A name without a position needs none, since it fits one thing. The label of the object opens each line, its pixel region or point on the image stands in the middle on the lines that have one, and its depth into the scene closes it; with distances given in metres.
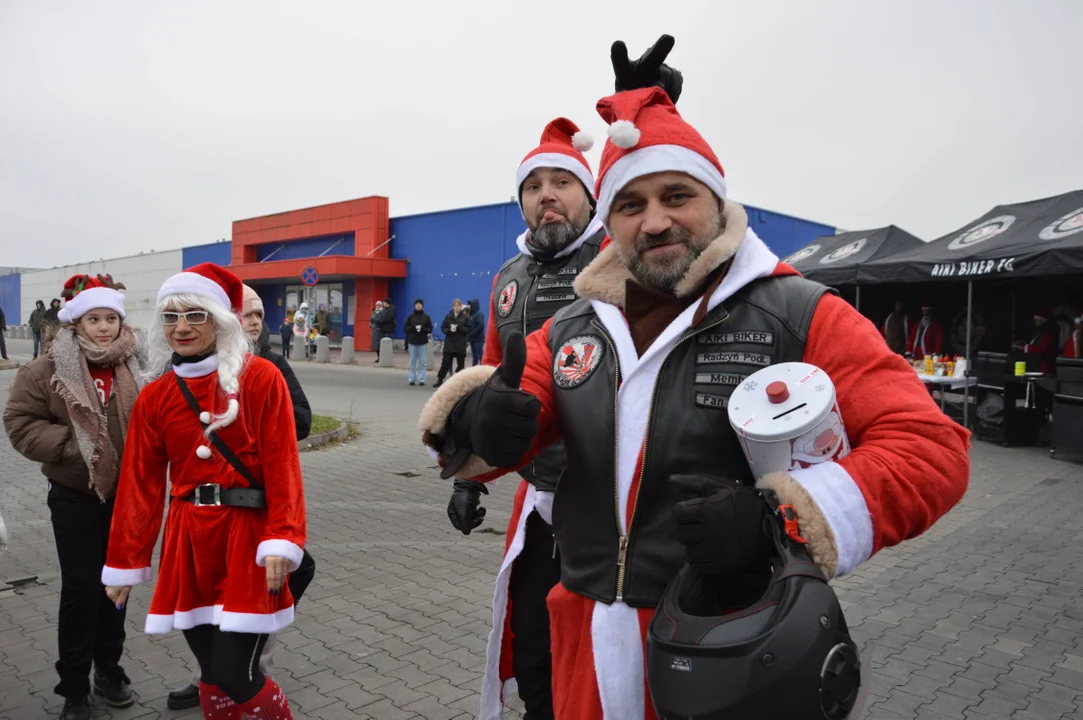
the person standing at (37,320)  21.64
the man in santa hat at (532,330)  2.88
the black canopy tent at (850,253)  13.34
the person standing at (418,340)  17.03
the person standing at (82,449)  3.41
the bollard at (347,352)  24.19
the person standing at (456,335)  16.05
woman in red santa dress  2.71
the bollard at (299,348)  25.34
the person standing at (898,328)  15.31
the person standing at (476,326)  16.09
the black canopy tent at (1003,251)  10.10
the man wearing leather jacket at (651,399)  1.53
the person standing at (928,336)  14.61
